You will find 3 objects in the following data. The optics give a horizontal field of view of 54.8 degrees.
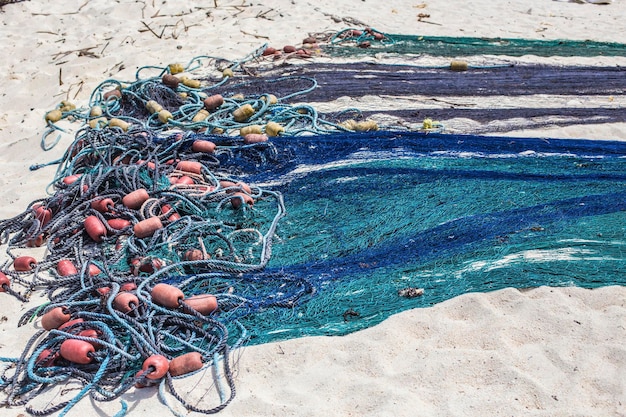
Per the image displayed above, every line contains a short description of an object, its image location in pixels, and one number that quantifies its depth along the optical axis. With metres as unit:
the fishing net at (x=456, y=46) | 7.35
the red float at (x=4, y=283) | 3.55
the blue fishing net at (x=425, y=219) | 3.38
